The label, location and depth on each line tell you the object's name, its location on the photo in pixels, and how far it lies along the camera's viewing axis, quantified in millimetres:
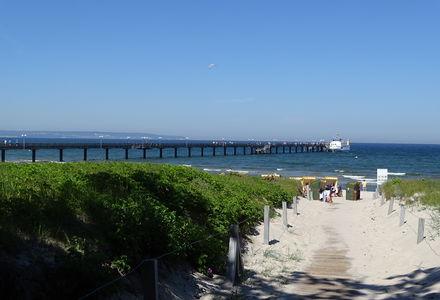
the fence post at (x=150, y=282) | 5772
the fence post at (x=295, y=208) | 19875
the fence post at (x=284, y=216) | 15770
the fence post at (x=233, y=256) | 9086
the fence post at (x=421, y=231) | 12617
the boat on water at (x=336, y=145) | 149712
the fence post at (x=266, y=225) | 12881
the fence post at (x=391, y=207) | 19923
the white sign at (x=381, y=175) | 39688
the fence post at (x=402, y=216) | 16375
